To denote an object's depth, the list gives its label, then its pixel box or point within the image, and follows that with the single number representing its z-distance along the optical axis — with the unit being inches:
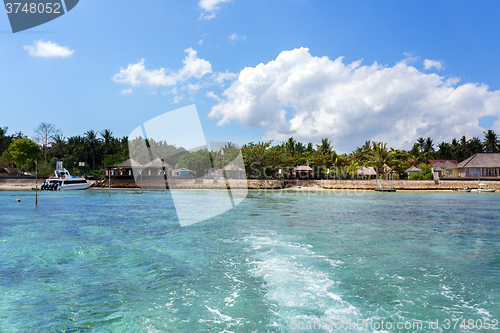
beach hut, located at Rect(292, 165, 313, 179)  2527.1
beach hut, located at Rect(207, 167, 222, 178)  2506.3
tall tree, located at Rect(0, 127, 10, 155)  3159.5
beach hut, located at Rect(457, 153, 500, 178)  2315.5
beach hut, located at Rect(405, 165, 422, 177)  2415.4
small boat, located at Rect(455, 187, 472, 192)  2144.6
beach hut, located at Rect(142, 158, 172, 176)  2576.5
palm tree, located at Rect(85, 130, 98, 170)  3243.1
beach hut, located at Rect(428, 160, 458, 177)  2663.1
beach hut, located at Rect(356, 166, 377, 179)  2474.3
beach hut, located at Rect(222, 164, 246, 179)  2385.6
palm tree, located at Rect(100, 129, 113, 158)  3378.0
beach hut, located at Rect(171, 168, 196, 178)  2721.5
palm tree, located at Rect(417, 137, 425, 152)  4035.4
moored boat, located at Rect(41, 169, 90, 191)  2114.9
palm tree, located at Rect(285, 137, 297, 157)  2866.6
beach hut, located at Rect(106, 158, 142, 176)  2431.2
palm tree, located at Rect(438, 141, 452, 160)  3810.0
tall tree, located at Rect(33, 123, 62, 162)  3096.0
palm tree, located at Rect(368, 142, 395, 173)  2386.8
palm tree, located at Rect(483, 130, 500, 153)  3272.1
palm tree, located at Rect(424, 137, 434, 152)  4003.4
